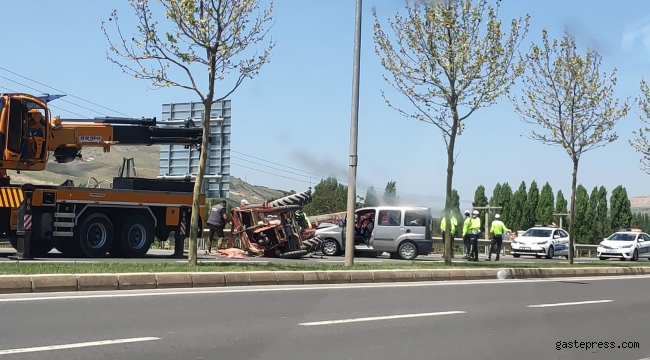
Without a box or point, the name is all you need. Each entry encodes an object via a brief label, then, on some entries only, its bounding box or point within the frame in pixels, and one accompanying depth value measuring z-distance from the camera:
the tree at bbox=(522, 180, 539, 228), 72.75
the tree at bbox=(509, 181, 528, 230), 72.38
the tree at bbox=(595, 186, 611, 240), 69.00
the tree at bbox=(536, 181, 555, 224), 71.69
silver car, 26.52
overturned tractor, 23.55
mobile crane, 18.42
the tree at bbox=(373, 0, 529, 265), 19.44
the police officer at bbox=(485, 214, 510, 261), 27.99
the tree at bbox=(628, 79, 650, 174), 31.21
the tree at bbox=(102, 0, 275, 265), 15.35
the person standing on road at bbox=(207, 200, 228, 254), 25.34
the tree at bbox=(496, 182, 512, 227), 73.25
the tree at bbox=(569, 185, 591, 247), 67.79
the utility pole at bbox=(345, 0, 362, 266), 18.64
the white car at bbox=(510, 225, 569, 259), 35.75
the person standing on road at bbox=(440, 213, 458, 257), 25.58
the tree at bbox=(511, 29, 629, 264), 24.77
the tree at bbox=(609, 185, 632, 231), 71.56
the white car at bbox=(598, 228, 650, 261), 37.38
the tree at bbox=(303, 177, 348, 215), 50.41
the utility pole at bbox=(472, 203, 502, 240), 46.62
